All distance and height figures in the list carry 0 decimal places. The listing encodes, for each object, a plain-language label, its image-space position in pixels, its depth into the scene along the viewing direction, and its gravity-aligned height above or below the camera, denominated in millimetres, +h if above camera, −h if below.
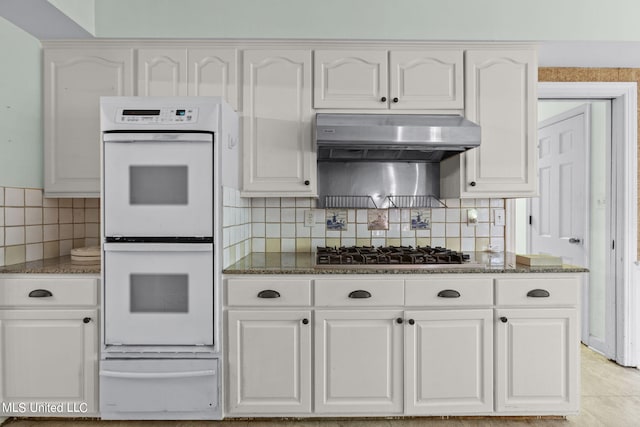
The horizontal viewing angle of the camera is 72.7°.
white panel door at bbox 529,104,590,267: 3566 +194
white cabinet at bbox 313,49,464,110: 2646 +810
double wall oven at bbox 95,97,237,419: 2197 -233
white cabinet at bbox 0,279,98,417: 2279 -725
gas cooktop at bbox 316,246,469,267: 2438 -266
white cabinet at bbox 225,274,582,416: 2291 -701
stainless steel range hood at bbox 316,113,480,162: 2414 +440
